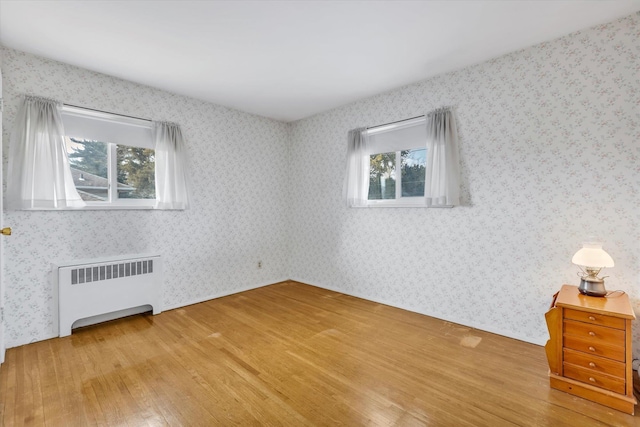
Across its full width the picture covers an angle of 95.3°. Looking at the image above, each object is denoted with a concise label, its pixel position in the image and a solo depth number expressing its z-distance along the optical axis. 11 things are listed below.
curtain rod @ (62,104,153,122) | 2.82
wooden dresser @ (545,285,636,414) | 1.76
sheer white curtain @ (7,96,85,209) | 2.51
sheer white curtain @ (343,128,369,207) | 3.76
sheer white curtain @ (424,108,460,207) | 2.96
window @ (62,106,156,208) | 2.90
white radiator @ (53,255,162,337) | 2.71
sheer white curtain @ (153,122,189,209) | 3.35
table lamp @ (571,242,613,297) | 2.03
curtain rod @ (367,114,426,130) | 3.30
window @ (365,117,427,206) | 3.35
